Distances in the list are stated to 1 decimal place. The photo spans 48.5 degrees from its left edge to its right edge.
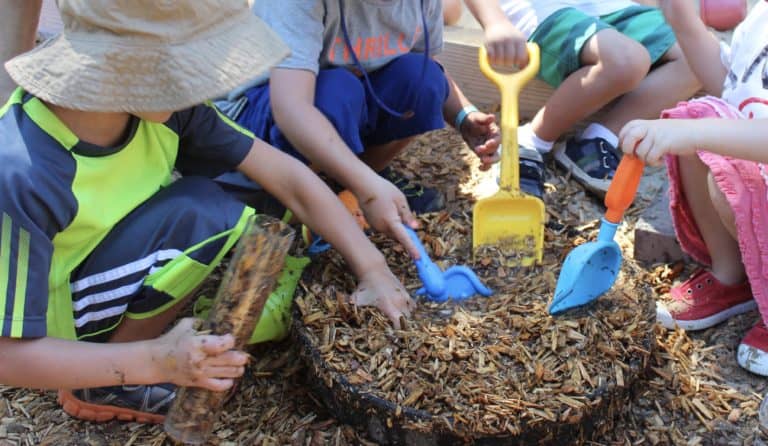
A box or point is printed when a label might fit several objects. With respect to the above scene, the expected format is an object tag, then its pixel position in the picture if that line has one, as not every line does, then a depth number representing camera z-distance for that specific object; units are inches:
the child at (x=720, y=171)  62.3
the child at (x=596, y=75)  93.4
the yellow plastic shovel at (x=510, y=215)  75.5
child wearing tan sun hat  49.9
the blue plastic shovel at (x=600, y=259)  60.9
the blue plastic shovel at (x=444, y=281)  69.0
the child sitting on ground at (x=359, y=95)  74.3
